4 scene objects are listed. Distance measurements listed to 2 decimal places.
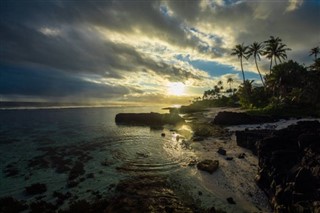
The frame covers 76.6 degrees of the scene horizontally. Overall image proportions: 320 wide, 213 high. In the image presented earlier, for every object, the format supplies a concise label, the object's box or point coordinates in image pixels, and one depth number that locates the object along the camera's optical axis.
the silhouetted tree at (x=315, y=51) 79.44
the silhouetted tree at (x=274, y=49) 71.31
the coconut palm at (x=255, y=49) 77.82
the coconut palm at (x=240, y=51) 83.75
